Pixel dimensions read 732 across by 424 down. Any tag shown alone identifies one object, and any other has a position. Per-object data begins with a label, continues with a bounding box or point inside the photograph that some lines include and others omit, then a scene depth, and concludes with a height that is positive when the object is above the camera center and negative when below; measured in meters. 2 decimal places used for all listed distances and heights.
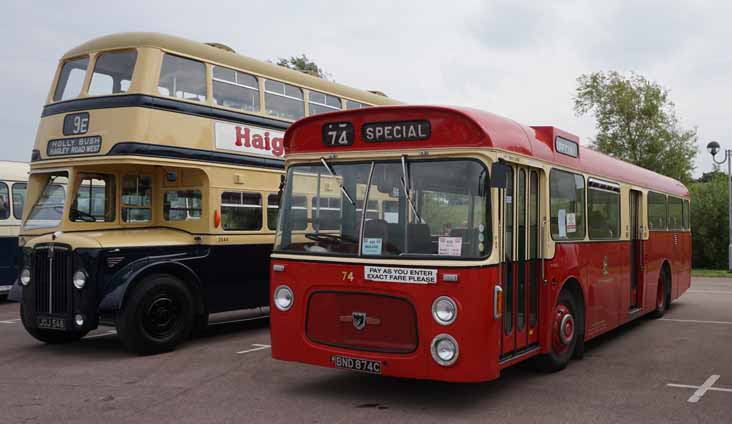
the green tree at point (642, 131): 41.94 +5.84
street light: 27.64 +2.89
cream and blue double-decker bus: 9.91 +0.64
